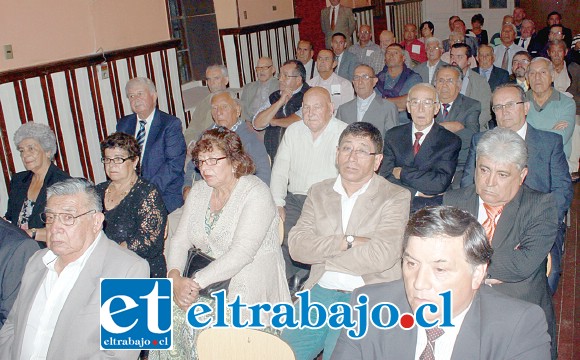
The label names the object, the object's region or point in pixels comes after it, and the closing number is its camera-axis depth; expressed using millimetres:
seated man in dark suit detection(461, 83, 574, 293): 3705
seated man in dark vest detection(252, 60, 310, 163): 5637
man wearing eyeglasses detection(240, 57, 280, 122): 6613
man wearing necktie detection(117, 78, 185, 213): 4746
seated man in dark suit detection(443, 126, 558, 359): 2852
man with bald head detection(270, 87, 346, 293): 4293
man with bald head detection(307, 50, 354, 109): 6691
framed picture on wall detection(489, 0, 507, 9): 14305
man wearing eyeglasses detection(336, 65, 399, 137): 5289
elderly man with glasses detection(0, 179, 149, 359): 2521
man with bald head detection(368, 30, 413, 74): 8438
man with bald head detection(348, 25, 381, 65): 8477
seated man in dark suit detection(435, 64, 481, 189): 4941
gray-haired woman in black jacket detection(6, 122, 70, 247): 3955
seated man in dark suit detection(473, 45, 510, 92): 6980
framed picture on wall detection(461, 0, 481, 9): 14564
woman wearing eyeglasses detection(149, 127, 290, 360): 3061
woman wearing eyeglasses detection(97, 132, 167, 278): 3510
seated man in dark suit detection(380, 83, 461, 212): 4066
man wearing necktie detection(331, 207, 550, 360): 1881
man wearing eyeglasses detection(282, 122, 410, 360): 2930
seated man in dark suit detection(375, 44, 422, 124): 6711
